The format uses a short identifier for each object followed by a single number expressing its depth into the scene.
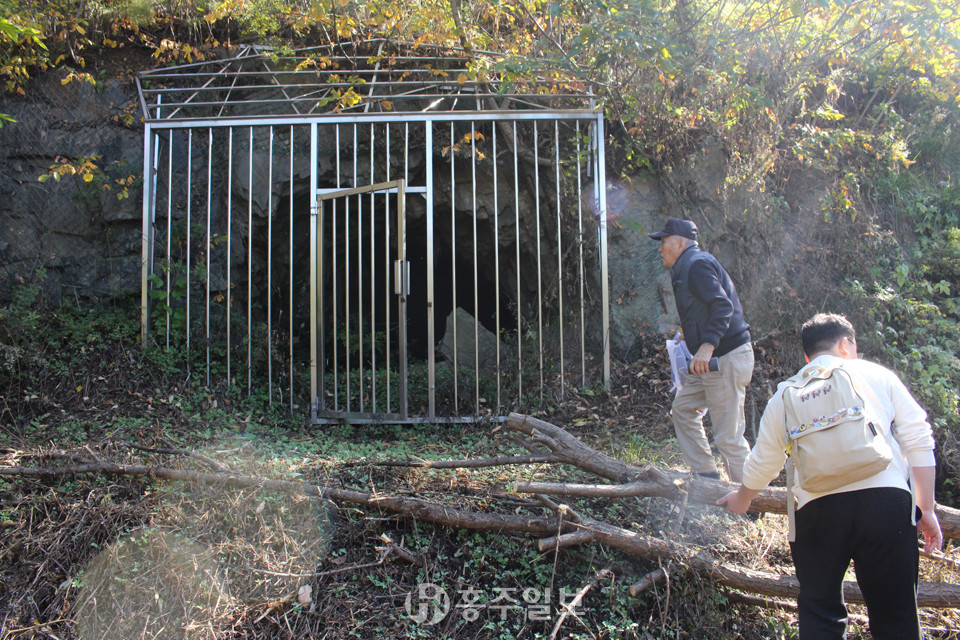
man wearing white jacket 2.43
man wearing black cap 4.14
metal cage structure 6.62
